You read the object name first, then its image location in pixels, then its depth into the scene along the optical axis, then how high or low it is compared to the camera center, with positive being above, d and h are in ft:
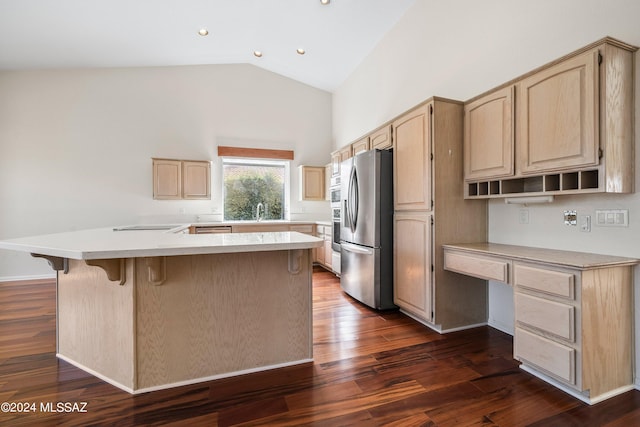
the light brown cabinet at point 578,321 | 5.34 -2.12
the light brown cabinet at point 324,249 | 15.97 -2.10
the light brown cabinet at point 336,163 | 13.34 +2.33
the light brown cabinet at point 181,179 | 16.30 +1.93
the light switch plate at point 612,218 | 5.84 -0.16
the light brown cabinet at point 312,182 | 18.92 +1.96
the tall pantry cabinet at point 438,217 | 8.41 -0.16
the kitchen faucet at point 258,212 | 18.88 +0.05
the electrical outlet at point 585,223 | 6.43 -0.28
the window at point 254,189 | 18.54 +1.57
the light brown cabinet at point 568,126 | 5.49 +1.78
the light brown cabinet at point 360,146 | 11.82 +2.78
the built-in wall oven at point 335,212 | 13.21 +0.01
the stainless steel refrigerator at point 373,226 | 10.18 -0.52
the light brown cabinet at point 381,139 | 10.34 +2.70
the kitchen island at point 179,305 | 5.71 -1.97
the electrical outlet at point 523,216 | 7.74 -0.14
